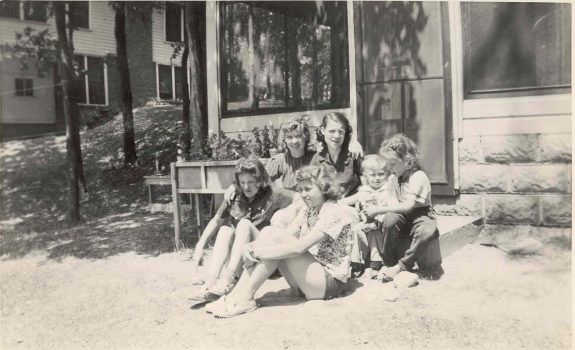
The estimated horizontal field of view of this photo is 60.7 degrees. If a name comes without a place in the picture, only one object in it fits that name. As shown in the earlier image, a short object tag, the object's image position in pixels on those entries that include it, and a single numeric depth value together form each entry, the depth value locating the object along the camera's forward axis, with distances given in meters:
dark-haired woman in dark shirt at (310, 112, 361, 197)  3.87
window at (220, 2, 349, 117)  5.61
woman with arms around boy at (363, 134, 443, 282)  3.51
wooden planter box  4.76
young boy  3.62
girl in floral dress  3.01
